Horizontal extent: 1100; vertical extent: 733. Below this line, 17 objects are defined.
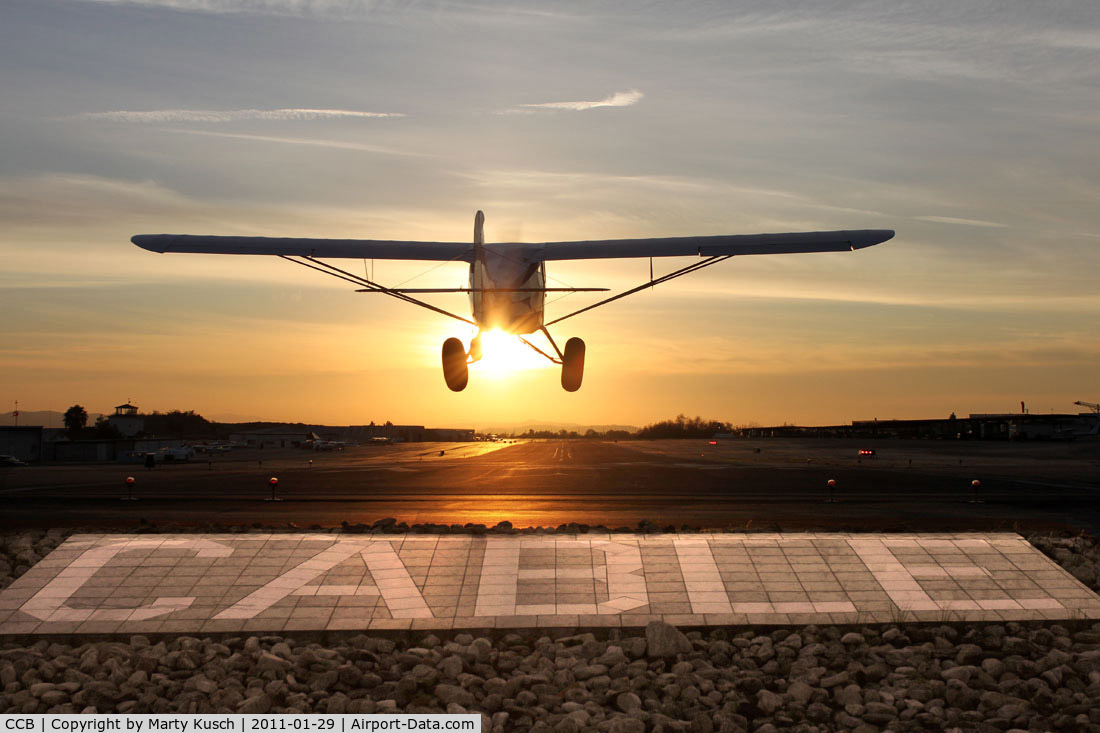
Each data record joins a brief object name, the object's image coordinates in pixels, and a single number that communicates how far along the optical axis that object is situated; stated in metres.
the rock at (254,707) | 12.12
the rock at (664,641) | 14.12
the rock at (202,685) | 12.70
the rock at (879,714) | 12.07
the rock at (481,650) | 13.98
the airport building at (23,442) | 101.62
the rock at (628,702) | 12.38
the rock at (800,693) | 12.70
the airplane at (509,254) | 22.16
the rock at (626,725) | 11.60
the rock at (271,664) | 13.34
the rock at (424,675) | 13.21
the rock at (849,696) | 12.56
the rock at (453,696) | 12.53
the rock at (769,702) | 12.45
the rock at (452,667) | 13.39
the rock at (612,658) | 13.83
